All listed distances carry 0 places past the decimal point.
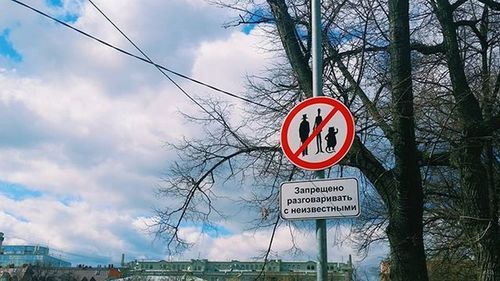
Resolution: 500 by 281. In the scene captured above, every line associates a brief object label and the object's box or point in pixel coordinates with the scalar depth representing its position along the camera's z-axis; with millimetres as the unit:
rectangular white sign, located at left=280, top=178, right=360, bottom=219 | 4586
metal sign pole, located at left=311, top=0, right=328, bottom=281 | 4691
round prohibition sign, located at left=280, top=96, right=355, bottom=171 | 4883
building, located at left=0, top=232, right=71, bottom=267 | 125756
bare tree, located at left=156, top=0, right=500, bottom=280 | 7824
